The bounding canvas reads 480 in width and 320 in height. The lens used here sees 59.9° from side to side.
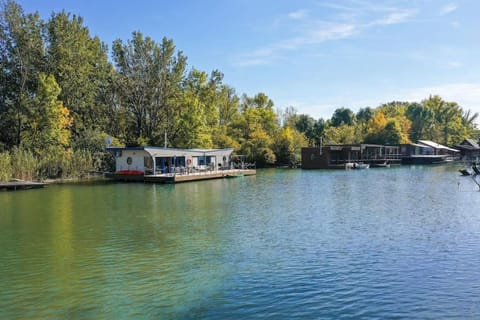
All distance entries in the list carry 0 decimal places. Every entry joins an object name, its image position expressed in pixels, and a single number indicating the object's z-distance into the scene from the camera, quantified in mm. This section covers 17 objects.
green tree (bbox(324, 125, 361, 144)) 81500
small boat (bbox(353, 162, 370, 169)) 60325
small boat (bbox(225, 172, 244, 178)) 44562
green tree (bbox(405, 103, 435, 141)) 97250
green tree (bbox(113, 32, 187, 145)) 49750
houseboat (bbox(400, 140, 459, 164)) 76562
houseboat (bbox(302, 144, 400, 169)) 59969
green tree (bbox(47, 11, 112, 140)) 44094
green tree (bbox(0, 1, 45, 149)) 40688
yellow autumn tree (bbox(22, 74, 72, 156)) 39656
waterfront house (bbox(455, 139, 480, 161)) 94444
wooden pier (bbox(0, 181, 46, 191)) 30747
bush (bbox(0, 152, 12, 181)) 31944
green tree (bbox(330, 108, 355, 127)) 94438
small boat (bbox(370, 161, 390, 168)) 66988
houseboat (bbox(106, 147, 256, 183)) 37844
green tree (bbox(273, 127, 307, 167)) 66625
